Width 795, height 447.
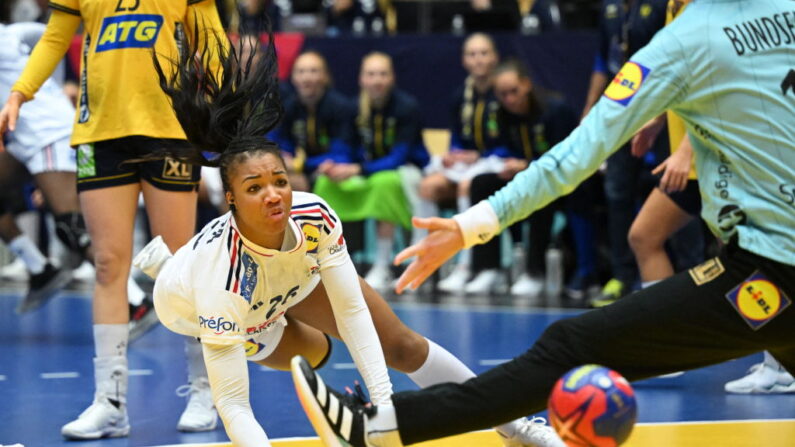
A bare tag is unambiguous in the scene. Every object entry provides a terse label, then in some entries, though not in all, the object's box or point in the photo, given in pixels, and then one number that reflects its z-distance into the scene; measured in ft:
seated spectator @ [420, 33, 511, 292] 53.58
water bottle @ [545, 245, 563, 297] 54.84
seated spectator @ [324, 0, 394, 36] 65.60
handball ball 18.31
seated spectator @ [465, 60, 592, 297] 51.34
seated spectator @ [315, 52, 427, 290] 54.74
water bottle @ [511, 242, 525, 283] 55.63
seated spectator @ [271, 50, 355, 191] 55.21
